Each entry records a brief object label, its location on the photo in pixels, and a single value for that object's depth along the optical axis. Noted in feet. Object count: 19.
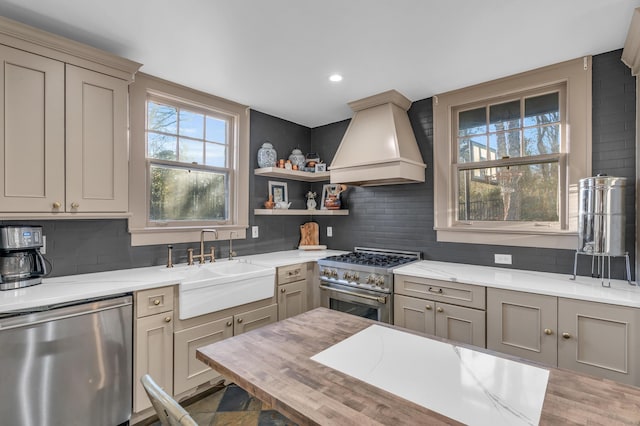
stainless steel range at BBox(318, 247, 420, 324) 9.02
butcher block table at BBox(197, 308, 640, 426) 2.89
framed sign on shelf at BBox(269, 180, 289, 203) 12.29
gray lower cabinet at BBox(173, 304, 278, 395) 7.41
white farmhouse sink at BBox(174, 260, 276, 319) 7.41
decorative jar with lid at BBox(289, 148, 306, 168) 12.57
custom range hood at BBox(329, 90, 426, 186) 9.61
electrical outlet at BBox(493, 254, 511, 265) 8.98
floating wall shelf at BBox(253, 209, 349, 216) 11.28
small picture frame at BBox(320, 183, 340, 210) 13.10
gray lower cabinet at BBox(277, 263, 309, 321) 9.75
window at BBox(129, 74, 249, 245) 8.68
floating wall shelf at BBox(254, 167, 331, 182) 11.18
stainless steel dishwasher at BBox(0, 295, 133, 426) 5.39
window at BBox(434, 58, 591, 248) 8.01
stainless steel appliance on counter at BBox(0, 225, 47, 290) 6.06
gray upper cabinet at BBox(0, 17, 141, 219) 6.07
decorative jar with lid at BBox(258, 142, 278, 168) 11.53
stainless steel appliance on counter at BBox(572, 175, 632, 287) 6.73
